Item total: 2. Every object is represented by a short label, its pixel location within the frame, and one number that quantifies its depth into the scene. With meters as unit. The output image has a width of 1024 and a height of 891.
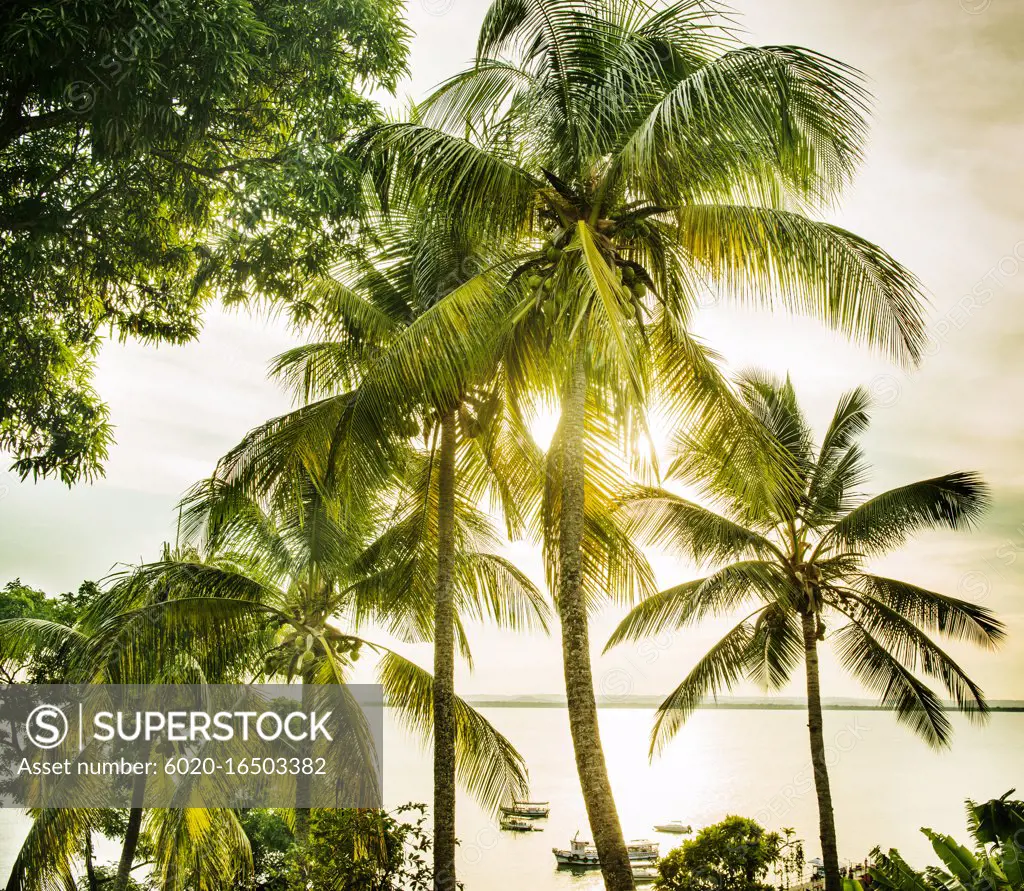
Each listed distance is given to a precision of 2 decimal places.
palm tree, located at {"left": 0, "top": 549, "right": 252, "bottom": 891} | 8.92
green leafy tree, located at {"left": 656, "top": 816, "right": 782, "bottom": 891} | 9.41
